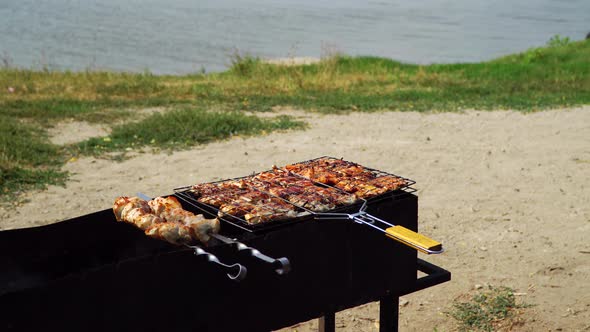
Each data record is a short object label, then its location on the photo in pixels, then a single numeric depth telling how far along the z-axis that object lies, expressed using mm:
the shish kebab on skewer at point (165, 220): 2811
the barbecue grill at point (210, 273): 2441
